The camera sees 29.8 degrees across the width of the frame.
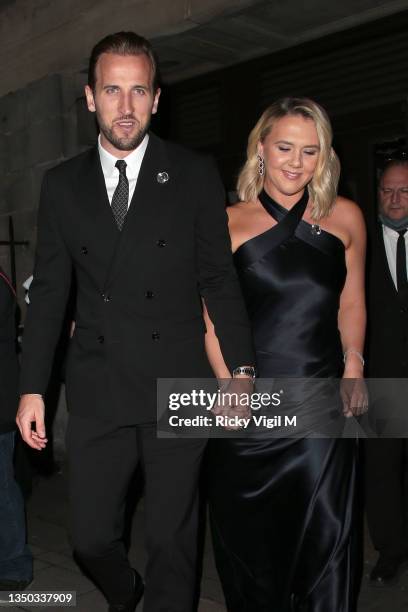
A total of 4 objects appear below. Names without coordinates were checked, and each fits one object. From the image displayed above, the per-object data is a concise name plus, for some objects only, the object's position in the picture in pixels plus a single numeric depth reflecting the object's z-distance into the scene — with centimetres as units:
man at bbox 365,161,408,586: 415
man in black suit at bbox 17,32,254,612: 281
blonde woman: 301
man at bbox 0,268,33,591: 400
